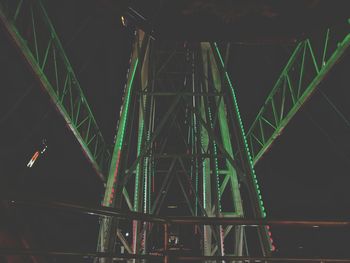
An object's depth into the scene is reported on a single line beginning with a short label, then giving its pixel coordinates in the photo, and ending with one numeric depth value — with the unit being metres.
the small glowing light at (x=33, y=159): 11.54
